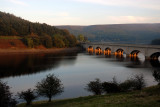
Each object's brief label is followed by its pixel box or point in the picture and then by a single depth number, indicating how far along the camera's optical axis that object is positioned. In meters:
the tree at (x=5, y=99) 20.31
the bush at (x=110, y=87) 27.66
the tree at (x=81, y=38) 182.25
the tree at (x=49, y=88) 25.70
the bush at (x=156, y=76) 30.70
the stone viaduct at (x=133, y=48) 74.96
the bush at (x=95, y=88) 27.58
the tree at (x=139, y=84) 29.27
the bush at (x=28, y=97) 24.12
